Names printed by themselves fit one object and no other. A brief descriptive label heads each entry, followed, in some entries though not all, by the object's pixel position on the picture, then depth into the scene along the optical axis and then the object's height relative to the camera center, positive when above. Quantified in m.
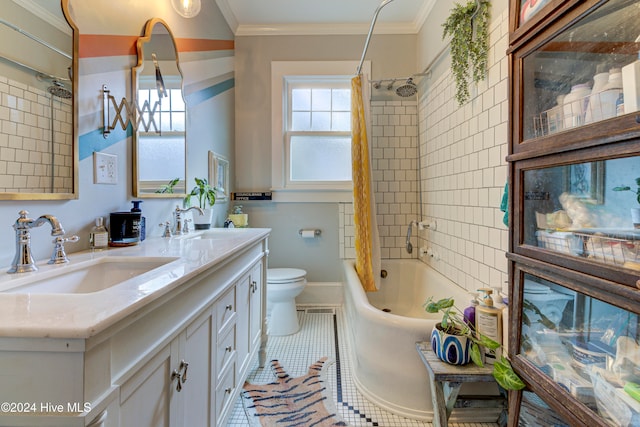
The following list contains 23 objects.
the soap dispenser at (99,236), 1.15 -0.11
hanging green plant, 1.68 +1.00
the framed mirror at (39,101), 0.86 +0.34
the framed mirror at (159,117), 1.46 +0.52
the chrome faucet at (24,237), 0.81 -0.08
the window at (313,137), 2.95 +0.74
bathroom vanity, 0.48 -0.27
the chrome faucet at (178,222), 1.74 -0.08
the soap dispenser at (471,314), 1.41 -0.50
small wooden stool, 1.24 -0.70
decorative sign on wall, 2.90 +0.13
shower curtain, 2.52 +0.05
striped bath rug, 1.47 -1.04
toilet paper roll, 2.91 -0.23
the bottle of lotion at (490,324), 1.29 -0.49
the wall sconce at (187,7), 1.53 +1.05
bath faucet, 2.78 -0.28
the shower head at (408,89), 2.69 +1.10
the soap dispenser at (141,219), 1.37 -0.05
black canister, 1.23 -0.08
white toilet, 2.35 -0.73
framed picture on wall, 2.33 +0.29
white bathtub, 1.50 -0.81
